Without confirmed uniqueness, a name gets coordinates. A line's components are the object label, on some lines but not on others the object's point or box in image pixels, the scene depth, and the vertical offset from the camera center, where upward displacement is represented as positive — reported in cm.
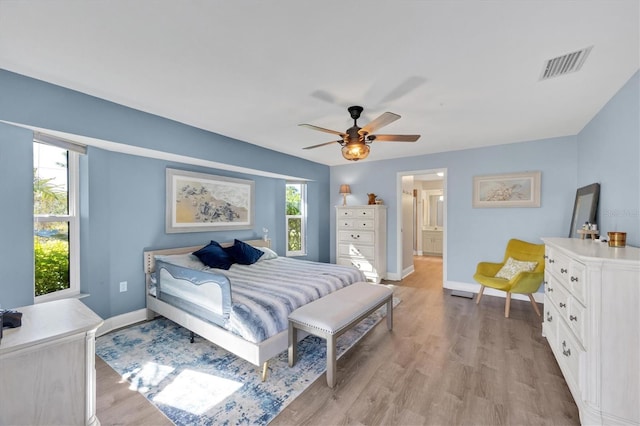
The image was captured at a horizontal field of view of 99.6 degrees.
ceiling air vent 188 +108
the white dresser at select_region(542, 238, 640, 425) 152 -74
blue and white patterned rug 187 -137
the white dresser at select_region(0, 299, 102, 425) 122 -77
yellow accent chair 343 -84
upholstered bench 214 -91
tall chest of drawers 511 -55
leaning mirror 291 +5
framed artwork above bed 368 +12
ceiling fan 261 +73
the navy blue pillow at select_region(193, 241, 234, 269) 362 -63
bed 221 -83
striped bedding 221 -80
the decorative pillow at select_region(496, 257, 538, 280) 367 -80
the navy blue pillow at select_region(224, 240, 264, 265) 395 -64
